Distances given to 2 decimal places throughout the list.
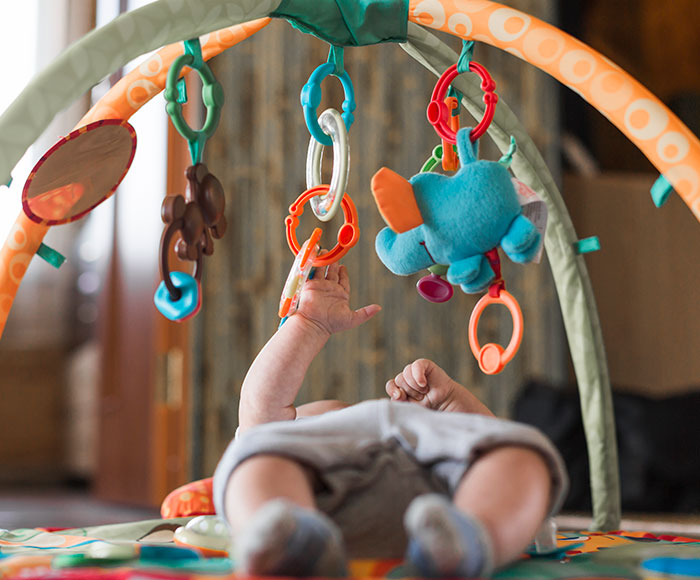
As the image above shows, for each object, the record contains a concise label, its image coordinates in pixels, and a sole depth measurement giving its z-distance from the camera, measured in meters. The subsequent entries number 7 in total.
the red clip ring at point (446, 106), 0.68
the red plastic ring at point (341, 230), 0.71
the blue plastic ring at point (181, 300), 0.65
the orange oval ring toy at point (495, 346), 0.65
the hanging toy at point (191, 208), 0.65
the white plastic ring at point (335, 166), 0.70
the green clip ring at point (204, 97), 0.65
